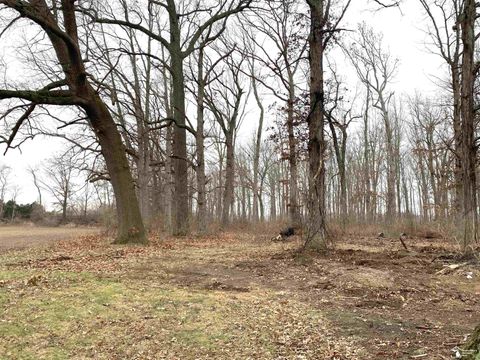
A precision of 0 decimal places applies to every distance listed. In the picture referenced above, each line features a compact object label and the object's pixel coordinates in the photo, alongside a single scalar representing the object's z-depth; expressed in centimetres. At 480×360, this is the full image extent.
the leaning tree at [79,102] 1213
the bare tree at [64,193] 5288
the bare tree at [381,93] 3030
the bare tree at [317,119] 1075
